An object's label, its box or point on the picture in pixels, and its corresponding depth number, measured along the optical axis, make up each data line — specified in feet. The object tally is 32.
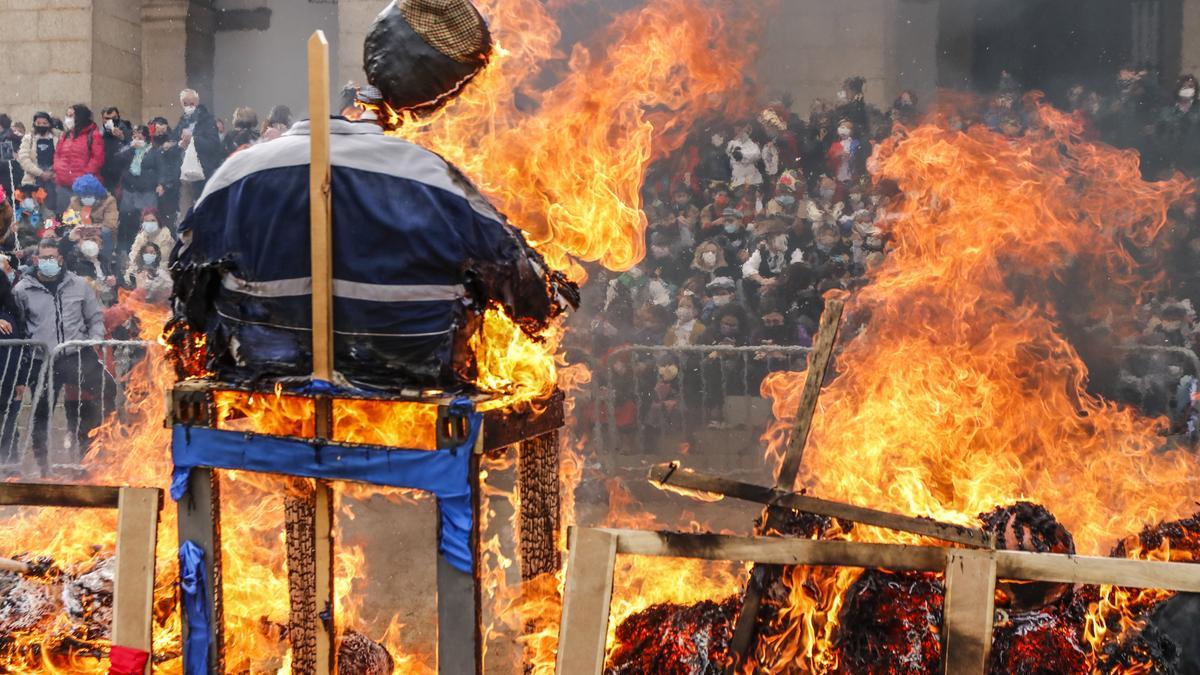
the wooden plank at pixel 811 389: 13.93
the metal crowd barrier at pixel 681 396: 33.78
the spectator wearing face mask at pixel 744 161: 40.14
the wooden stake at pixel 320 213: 12.73
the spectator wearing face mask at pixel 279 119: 40.96
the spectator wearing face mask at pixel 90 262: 41.47
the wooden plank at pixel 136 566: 13.41
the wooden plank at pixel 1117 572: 10.81
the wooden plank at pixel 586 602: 11.72
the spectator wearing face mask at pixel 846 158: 39.86
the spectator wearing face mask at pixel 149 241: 41.73
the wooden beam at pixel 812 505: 13.03
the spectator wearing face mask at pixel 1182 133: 38.81
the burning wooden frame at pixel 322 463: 12.85
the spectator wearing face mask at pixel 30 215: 44.16
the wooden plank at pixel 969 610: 11.08
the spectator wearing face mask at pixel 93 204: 44.06
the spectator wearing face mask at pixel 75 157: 44.80
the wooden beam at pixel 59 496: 13.69
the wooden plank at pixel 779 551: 11.43
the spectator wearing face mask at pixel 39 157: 45.19
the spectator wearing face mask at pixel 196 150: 44.11
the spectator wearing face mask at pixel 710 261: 38.50
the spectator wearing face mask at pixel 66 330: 31.76
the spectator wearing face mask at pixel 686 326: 36.52
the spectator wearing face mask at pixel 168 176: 44.45
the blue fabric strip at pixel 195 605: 14.07
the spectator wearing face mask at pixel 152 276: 39.32
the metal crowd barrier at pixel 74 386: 31.32
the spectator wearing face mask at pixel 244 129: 44.16
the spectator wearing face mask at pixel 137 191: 44.29
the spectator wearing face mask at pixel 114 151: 45.06
